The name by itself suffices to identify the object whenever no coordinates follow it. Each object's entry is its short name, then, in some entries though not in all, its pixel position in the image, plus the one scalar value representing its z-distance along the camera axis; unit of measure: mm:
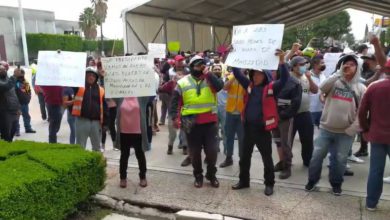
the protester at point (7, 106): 6980
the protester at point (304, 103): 5660
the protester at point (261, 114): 4818
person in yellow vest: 5145
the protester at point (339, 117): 4668
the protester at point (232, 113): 5836
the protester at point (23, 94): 8969
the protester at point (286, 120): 5340
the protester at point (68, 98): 6043
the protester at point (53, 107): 6855
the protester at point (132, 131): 5273
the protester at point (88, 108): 5801
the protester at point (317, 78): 6547
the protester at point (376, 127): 4164
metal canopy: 20016
